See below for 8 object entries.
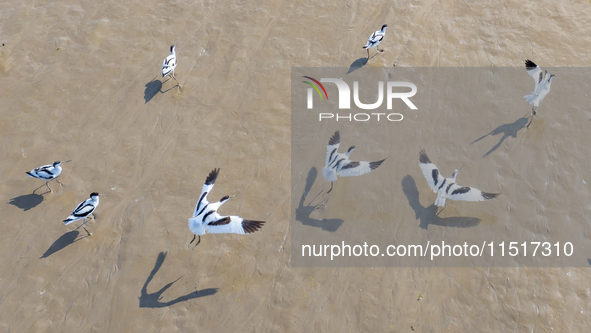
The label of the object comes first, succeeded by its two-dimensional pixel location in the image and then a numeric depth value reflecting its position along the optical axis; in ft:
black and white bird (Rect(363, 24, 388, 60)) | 81.35
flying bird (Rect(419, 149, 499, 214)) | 63.21
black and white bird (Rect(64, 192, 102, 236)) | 61.36
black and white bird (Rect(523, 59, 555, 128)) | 72.06
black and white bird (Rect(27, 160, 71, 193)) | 65.41
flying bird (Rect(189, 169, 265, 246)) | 55.36
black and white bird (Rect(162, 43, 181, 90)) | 78.43
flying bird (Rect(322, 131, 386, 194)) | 66.08
